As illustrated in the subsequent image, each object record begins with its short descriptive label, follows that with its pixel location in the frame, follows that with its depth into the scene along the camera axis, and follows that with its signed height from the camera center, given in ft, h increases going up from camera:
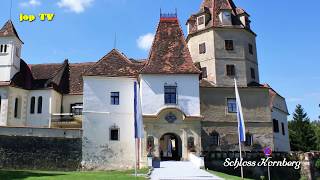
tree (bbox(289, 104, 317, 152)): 128.82 -4.84
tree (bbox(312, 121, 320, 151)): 133.97 -4.87
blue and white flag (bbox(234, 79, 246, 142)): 55.77 +0.01
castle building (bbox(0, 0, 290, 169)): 77.34 +10.75
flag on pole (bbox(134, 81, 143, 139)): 55.98 +2.47
